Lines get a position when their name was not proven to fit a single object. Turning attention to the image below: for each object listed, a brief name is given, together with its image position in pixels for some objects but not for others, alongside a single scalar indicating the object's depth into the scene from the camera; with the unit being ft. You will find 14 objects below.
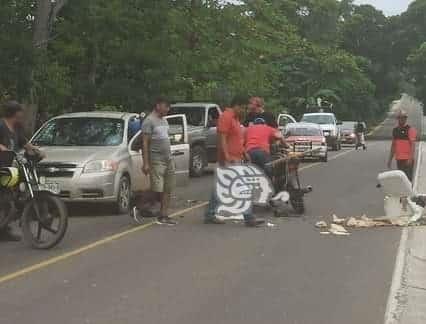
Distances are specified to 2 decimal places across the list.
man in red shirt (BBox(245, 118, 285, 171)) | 41.55
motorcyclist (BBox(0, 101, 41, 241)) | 32.68
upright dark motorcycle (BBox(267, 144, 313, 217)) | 42.52
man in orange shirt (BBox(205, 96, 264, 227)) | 37.88
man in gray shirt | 37.63
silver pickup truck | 68.80
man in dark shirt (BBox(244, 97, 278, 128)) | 42.94
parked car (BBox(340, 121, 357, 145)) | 164.30
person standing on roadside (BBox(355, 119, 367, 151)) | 138.48
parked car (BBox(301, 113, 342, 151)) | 129.13
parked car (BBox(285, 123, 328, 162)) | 93.04
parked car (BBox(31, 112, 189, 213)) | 40.19
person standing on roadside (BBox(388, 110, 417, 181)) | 46.39
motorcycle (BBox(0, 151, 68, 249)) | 31.09
